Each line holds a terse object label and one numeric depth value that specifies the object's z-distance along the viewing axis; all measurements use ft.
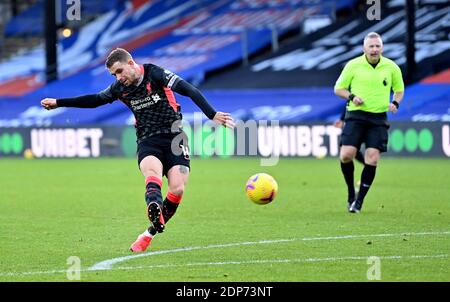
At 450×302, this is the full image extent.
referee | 45.55
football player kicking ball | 33.94
